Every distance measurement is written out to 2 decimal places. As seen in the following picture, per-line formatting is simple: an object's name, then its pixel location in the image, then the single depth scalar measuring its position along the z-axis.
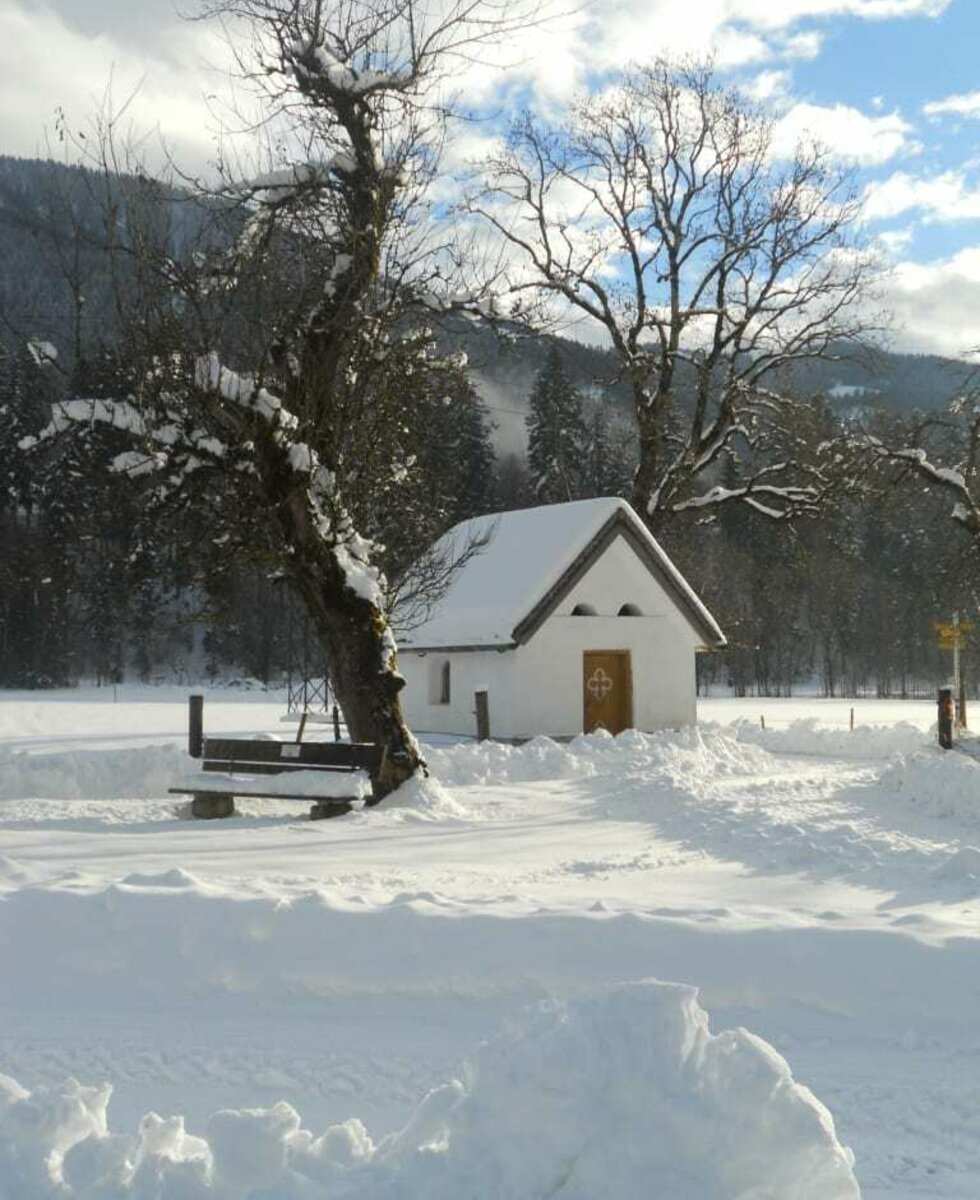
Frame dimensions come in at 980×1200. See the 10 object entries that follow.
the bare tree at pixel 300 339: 13.40
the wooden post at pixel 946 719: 22.27
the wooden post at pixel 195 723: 18.72
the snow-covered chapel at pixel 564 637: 25.28
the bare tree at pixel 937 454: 25.53
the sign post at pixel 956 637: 26.00
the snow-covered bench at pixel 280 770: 12.89
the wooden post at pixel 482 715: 23.22
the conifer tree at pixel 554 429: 65.81
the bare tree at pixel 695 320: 30.09
